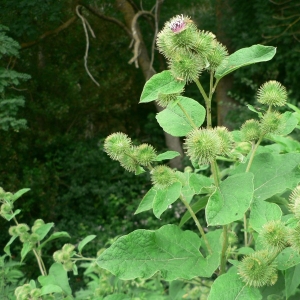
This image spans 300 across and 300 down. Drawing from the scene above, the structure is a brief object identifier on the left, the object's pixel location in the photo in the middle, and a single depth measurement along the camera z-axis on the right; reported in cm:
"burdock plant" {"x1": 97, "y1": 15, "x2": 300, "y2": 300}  75
